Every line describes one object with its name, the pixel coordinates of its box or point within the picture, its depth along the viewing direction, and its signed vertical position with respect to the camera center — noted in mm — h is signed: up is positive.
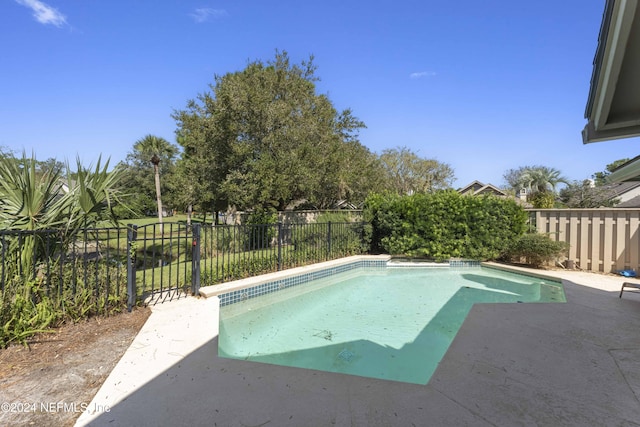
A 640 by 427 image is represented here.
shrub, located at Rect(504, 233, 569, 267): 7605 -956
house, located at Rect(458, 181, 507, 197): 36666 +3327
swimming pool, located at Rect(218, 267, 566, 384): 3586 -1841
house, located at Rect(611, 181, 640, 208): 26303 +2056
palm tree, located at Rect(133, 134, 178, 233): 22828 +4907
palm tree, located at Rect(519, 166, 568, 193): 30906 +3555
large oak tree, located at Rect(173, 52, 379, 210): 10789 +2729
